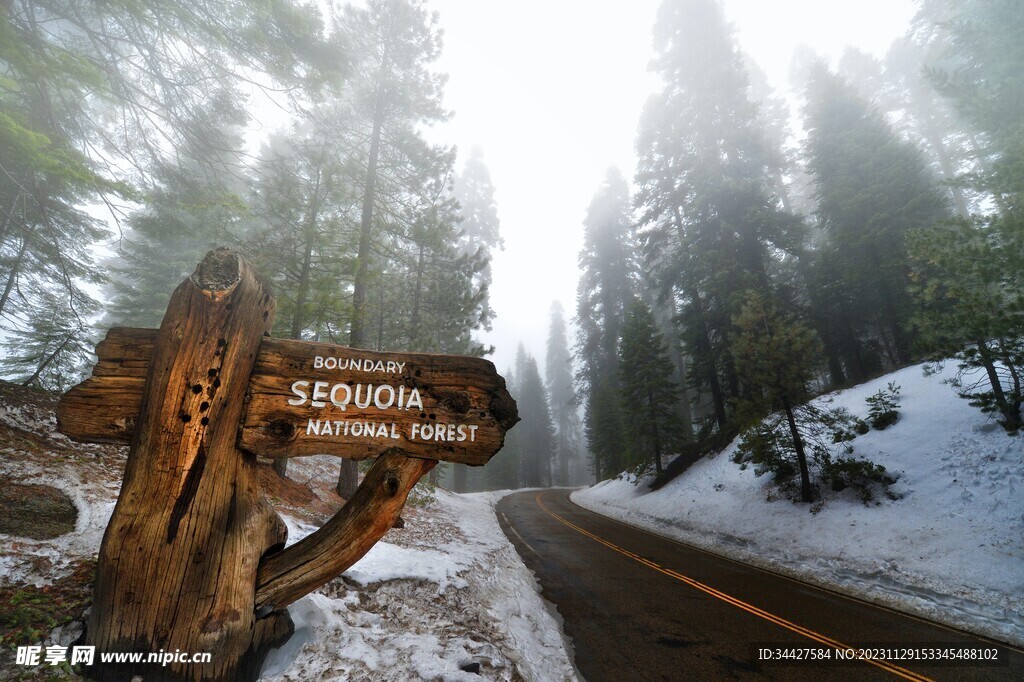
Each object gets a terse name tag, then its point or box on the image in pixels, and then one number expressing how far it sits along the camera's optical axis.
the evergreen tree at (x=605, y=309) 31.36
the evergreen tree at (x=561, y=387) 57.66
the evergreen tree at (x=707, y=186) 18.44
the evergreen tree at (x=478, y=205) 31.39
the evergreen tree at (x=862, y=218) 16.31
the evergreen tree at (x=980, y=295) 6.61
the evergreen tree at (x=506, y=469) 42.72
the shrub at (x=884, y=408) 11.70
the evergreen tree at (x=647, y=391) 19.97
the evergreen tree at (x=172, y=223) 7.69
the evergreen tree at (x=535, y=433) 48.41
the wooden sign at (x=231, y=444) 2.40
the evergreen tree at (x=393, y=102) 11.95
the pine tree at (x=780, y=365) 11.30
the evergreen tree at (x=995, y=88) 7.16
